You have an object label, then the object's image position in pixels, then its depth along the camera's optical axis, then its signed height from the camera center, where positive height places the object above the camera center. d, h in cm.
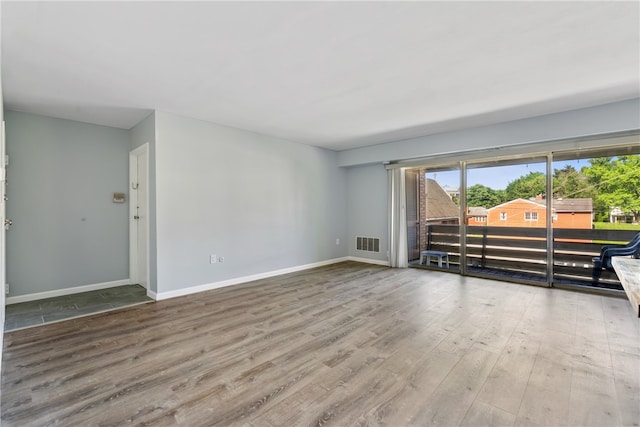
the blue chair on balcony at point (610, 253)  378 -56
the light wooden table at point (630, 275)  143 -41
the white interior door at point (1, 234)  246 -19
